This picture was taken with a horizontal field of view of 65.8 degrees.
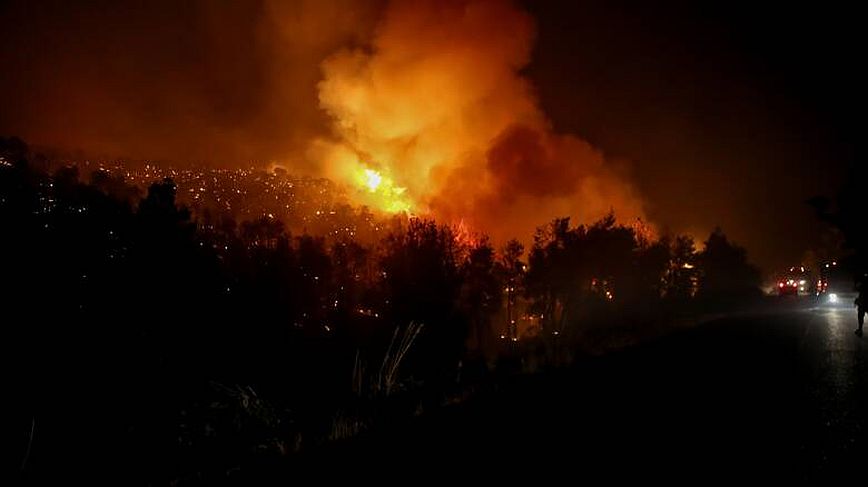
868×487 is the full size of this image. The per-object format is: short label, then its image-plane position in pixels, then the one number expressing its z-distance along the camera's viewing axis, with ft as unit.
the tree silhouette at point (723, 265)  234.99
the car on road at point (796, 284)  199.11
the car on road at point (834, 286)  163.53
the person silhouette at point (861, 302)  54.88
